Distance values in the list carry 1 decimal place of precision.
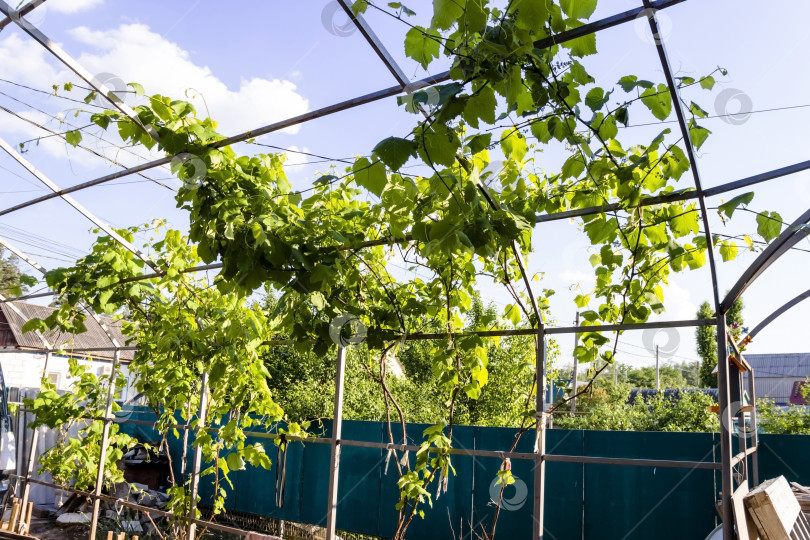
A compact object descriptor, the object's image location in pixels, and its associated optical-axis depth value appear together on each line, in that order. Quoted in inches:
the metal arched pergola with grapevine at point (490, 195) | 78.8
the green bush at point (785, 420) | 282.0
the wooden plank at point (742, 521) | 105.1
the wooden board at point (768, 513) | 107.2
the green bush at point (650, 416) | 365.7
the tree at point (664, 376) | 1775.6
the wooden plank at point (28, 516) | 260.9
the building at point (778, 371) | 1115.9
